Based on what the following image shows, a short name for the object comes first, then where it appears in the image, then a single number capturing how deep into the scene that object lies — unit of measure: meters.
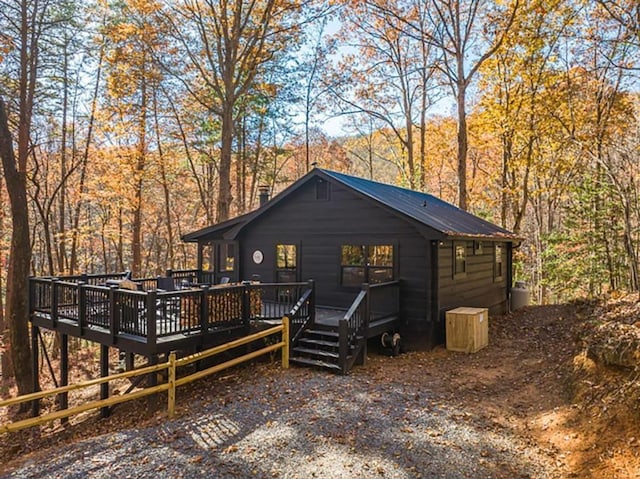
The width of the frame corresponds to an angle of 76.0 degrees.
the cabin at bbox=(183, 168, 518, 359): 9.66
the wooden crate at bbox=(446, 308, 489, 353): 9.28
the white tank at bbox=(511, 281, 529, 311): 14.95
